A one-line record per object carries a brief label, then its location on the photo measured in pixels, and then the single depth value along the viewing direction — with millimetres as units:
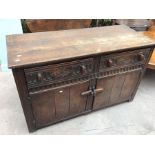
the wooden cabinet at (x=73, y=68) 1072
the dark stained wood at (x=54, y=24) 1798
